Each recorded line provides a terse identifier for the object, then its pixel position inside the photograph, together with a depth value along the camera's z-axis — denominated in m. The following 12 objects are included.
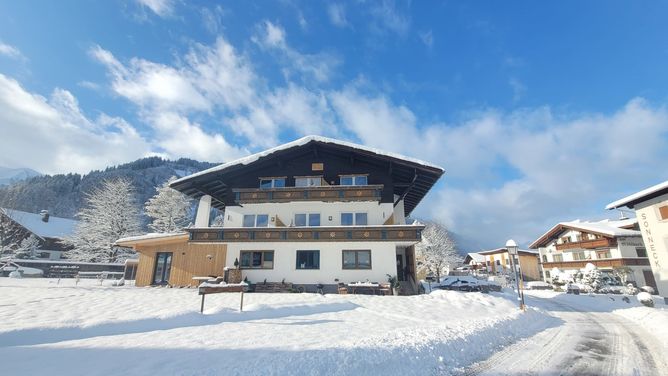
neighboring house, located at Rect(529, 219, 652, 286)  36.25
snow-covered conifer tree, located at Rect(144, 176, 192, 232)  38.09
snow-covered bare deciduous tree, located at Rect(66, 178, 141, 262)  35.50
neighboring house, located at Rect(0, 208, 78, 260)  45.94
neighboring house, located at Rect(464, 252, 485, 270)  70.69
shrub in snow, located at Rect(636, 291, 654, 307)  18.72
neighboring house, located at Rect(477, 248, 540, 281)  59.22
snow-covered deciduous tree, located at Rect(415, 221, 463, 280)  52.27
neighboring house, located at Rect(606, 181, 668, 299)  21.00
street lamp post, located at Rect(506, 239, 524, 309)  16.91
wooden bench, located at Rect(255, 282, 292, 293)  21.25
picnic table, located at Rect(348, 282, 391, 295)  19.98
